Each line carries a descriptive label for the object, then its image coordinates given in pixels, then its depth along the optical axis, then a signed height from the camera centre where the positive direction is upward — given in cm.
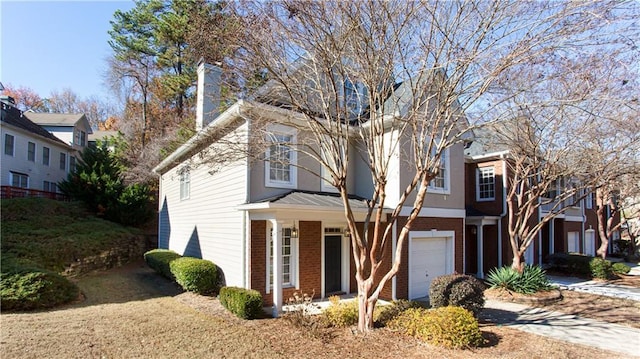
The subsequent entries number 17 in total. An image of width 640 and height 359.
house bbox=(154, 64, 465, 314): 975 -33
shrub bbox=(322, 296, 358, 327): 830 -246
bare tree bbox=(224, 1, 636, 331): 710 +307
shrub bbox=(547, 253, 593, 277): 1745 -281
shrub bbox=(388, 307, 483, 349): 719 -245
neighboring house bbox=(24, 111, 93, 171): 3092 +643
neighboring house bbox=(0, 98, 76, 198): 2362 +334
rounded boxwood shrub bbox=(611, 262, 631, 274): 1798 -304
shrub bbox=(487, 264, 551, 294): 1227 -251
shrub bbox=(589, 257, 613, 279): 1698 -289
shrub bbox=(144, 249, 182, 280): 1321 -216
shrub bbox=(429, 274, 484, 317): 888 -212
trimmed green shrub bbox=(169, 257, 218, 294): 1074 -208
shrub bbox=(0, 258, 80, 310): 867 -202
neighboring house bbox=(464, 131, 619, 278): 1658 -37
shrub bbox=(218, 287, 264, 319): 868 -231
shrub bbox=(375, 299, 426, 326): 841 -247
